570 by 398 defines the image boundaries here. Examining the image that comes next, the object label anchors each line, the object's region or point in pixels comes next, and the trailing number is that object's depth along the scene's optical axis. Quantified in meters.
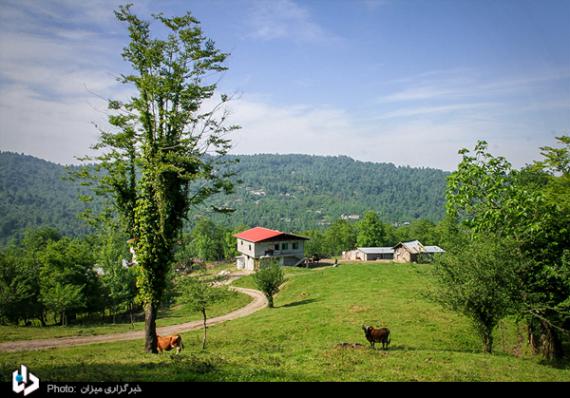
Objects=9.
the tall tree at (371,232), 109.31
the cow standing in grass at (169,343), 21.27
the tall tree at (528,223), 19.14
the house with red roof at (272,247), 78.44
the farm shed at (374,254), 94.75
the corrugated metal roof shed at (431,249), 90.06
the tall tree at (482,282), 18.53
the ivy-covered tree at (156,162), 18.91
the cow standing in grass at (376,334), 20.38
